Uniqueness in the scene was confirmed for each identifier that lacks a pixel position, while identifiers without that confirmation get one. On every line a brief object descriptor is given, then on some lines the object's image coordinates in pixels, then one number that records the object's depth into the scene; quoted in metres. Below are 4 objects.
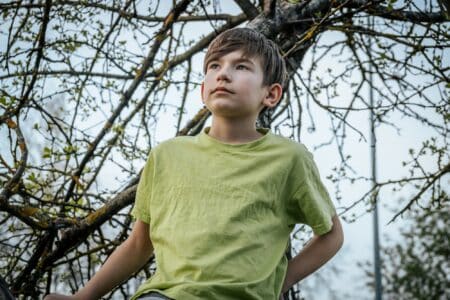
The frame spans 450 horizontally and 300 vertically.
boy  1.65
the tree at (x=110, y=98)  3.01
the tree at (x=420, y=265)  9.46
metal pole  8.27
